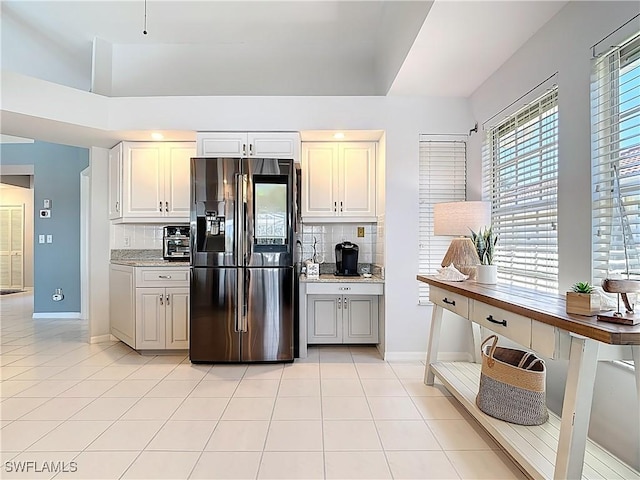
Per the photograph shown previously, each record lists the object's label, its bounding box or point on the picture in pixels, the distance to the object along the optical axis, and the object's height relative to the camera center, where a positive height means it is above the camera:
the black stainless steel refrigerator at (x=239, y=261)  3.25 -0.21
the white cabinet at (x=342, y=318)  3.79 -0.84
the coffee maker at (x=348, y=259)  3.78 -0.22
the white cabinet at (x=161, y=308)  3.56 -0.69
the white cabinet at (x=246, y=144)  3.47 +0.88
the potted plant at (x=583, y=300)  1.41 -0.24
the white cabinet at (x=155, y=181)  3.81 +0.59
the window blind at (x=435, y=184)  3.48 +0.51
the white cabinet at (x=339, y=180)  3.73 +0.58
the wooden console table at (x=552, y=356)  1.36 -0.47
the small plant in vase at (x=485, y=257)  2.44 -0.13
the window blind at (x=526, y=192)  2.27 +0.33
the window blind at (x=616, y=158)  1.67 +0.39
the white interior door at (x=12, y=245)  8.51 -0.19
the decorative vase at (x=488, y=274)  2.43 -0.24
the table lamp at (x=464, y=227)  2.74 +0.08
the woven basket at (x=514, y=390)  1.90 -0.81
